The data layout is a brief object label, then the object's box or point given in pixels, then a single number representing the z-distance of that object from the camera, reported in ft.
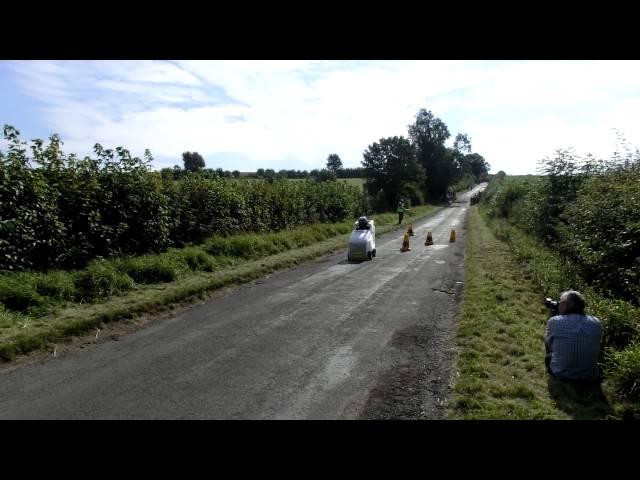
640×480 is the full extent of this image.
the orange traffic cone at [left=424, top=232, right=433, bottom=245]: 70.63
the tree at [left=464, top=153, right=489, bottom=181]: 520.83
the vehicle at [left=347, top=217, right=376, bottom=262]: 52.29
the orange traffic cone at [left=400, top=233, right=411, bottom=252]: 63.12
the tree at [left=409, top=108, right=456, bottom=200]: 252.21
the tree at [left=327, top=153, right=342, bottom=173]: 328.45
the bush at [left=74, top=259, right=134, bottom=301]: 30.19
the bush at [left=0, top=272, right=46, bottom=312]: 25.98
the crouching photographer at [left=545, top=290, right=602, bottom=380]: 17.61
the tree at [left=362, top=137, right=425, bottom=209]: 182.60
